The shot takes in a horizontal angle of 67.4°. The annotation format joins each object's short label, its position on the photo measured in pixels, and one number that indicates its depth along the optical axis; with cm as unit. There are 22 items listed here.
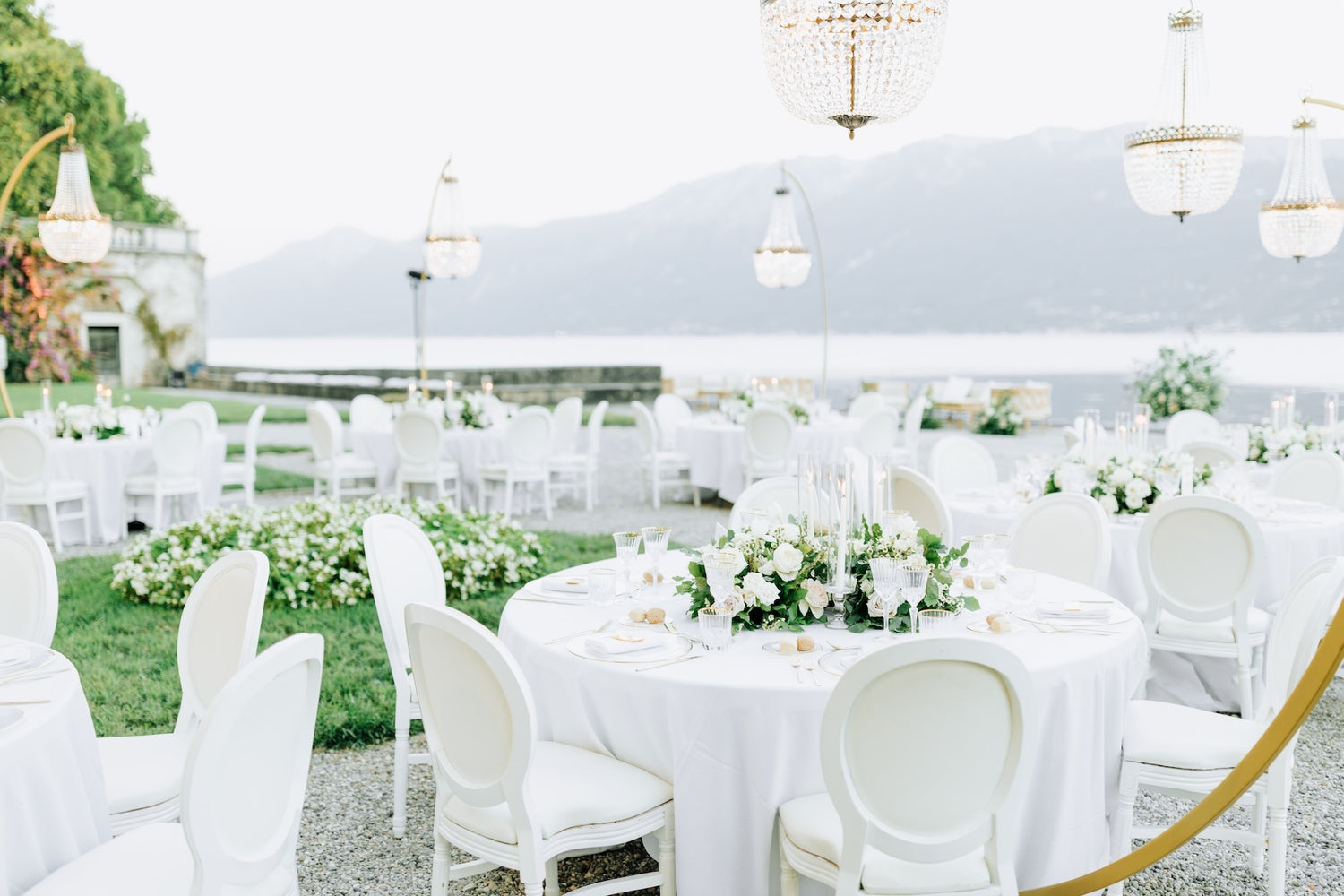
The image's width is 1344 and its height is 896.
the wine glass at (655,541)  300
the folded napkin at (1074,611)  296
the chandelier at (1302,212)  730
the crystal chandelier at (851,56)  306
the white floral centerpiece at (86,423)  838
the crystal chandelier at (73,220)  904
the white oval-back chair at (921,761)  202
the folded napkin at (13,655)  254
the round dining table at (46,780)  203
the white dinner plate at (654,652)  262
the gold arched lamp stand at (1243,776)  218
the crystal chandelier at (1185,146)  550
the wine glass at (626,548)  318
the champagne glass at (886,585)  269
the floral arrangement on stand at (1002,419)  1591
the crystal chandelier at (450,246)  1082
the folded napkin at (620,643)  266
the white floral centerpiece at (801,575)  283
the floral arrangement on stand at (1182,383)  1398
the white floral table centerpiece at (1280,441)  694
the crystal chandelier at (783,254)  1083
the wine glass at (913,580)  266
